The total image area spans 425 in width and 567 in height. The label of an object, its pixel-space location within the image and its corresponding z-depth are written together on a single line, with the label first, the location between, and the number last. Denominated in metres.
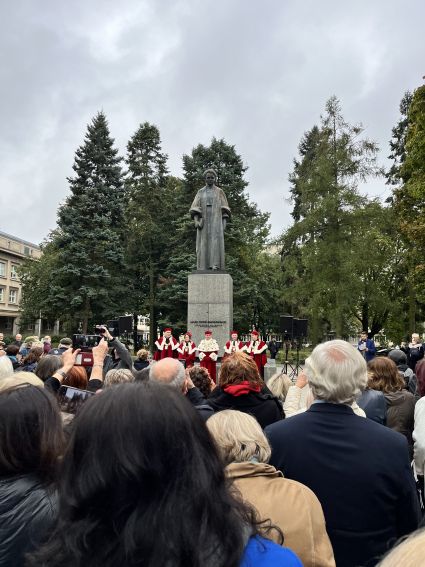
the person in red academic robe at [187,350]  14.59
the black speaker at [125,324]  11.81
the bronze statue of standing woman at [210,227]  16.09
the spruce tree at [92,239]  31.33
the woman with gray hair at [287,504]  1.82
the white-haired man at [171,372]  3.76
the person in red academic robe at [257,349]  14.96
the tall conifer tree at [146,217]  36.50
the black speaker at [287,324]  15.69
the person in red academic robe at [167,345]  15.20
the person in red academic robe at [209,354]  14.48
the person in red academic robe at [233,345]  14.43
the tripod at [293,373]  17.45
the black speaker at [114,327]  12.80
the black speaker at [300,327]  15.59
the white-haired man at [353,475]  2.30
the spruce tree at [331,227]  29.95
